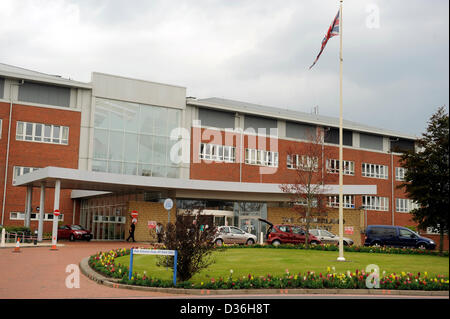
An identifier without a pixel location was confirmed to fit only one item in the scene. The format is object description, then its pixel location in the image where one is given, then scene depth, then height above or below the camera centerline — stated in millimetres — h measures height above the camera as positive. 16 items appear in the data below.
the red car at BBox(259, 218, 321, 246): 30391 -1139
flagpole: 19578 +4624
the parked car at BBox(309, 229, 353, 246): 32625 -1199
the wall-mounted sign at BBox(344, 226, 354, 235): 34400 -797
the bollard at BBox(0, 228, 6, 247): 26825 -1719
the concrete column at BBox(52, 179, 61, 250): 26312 -168
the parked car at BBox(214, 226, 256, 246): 31297 -1312
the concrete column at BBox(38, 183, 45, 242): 30750 -210
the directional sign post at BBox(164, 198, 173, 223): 25609 +463
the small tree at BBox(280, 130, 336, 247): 27500 +2059
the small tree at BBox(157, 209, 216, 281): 13891 -742
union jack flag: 20997 +7793
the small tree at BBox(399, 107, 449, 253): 25062 +2291
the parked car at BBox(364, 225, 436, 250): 33406 -1237
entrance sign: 13295 -1054
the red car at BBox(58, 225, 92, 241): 36656 -1611
